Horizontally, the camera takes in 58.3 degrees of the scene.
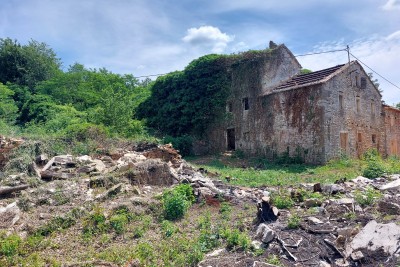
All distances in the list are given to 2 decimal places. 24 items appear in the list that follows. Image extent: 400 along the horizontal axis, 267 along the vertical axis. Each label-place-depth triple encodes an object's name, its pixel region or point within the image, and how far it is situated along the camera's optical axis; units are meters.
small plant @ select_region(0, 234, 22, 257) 6.31
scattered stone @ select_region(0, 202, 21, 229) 7.31
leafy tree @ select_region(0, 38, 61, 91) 29.36
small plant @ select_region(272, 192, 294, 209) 7.95
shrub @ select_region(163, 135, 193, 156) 21.89
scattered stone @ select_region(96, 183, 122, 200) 8.58
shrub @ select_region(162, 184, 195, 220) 7.57
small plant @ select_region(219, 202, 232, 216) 7.89
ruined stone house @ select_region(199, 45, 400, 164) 18.22
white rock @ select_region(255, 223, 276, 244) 6.11
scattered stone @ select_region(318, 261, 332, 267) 5.43
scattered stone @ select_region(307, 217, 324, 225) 6.72
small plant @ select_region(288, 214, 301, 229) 6.58
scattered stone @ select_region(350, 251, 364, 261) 5.41
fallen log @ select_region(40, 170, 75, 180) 10.05
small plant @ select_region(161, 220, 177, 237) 6.85
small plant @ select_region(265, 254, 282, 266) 5.49
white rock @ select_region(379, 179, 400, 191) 9.76
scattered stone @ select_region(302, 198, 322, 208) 7.94
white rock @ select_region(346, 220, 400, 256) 5.48
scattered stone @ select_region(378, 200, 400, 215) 7.16
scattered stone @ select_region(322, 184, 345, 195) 9.04
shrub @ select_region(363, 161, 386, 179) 12.78
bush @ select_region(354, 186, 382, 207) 7.88
